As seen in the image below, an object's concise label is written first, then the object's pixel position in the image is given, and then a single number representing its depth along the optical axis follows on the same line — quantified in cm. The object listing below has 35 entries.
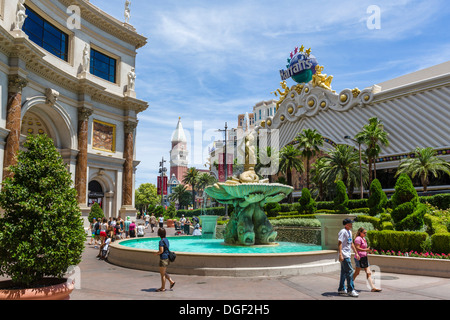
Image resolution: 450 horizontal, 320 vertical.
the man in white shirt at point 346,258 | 804
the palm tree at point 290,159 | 5525
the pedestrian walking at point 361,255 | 870
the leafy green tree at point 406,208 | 1415
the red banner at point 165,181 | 7204
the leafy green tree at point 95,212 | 2970
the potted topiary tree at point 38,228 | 643
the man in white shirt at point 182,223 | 3463
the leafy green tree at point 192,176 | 8981
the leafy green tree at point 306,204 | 3538
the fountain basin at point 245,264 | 1050
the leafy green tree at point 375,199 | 2670
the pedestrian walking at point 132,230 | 2275
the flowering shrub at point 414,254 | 1138
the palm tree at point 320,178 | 4872
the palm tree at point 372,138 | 4547
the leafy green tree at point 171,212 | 6972
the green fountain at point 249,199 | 1506
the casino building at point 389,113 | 4494
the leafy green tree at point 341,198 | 3059
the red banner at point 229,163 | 5878
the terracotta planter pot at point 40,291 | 614
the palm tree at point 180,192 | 9719
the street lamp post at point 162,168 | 5644
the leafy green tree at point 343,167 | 4616
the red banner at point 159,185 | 6904
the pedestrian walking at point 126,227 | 2770
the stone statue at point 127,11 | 3953
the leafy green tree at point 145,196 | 10838
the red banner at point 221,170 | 6172
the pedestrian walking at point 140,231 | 2431
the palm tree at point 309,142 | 5250
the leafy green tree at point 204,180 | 9037
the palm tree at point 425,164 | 3947
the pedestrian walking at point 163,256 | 835
